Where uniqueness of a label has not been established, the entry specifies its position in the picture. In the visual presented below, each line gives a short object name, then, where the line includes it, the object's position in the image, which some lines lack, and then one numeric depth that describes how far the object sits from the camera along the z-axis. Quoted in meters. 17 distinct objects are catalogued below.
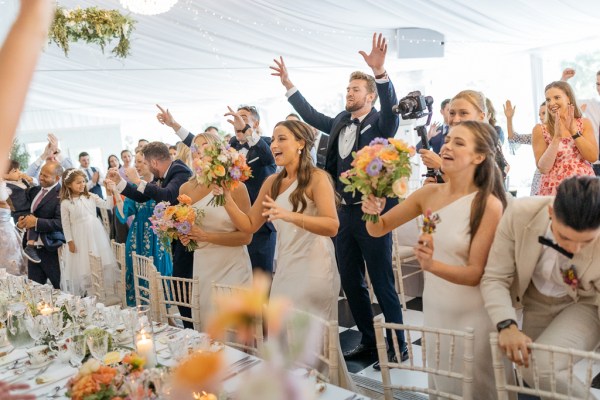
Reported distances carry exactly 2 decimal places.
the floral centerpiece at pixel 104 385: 1.44
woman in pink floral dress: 3.48
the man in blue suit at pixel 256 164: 4.22
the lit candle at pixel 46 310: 2.43
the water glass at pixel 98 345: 1.87
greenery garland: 4.48
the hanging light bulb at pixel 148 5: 4.91
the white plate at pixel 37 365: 2.00
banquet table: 1.64
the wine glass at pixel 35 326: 2.15
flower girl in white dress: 4.89
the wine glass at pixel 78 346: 1.93
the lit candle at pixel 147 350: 1.76
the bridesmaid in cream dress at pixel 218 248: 3.21
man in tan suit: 1.65
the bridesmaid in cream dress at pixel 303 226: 2.75
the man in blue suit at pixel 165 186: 3.80
